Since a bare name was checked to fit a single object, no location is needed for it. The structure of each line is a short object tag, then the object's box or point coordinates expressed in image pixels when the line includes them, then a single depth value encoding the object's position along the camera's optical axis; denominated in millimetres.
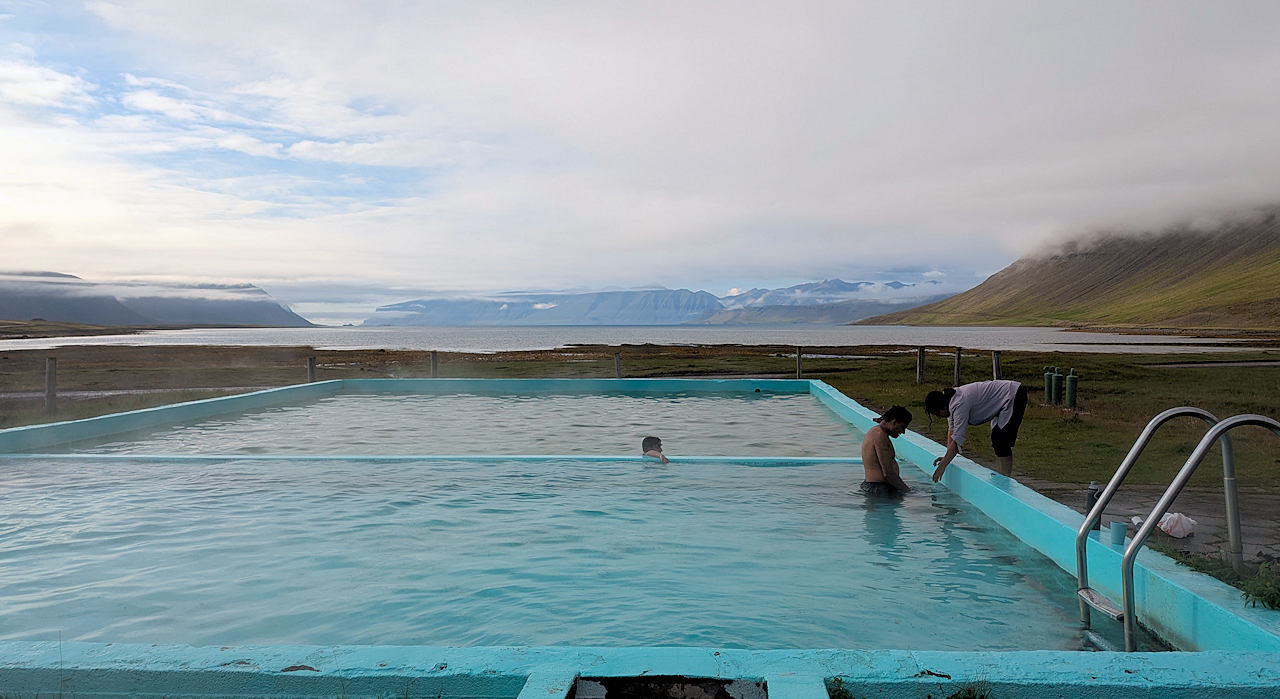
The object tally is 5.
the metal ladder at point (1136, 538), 3975
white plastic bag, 5945
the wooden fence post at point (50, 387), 15477
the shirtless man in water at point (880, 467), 8305
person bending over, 7980
